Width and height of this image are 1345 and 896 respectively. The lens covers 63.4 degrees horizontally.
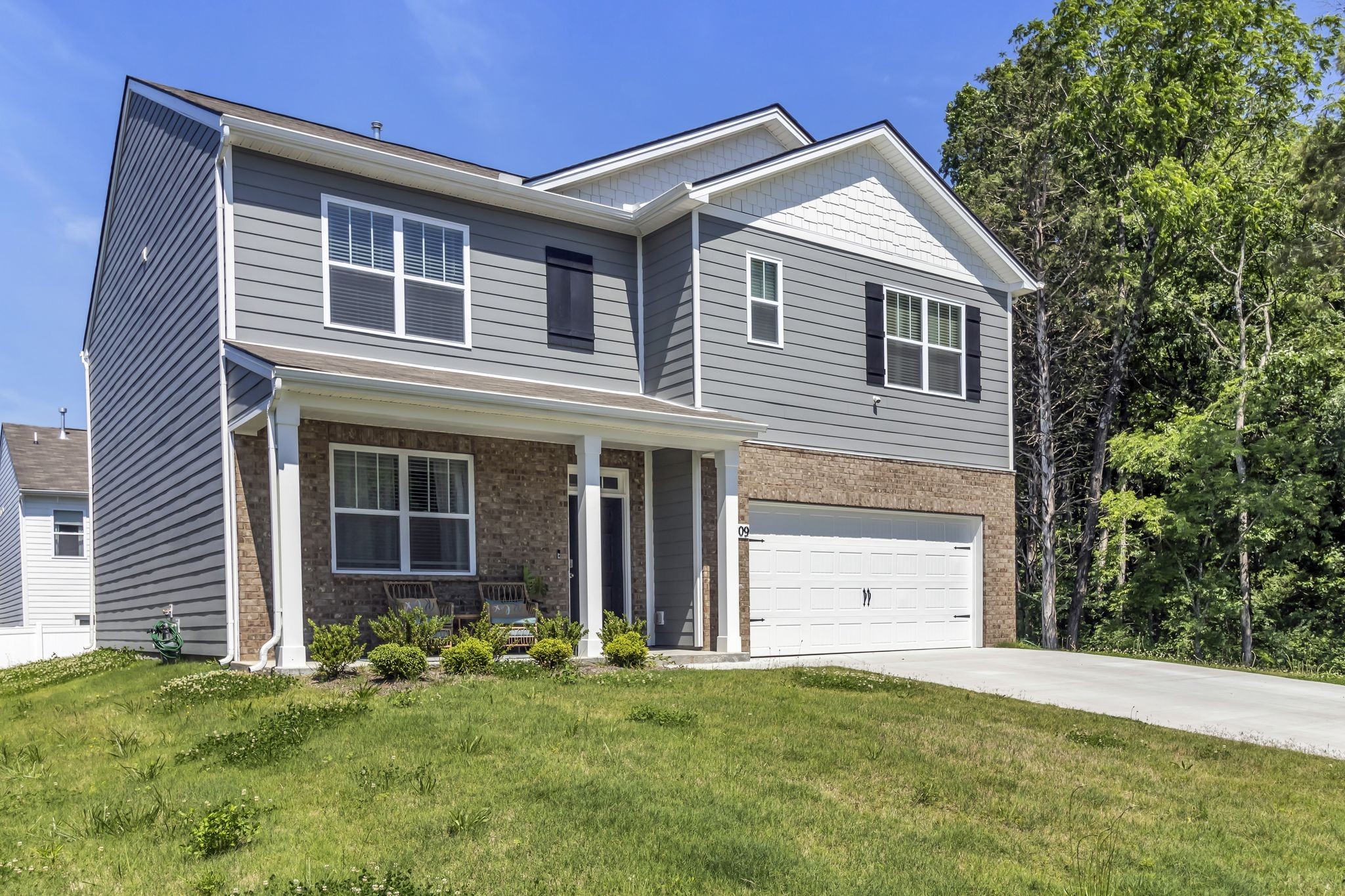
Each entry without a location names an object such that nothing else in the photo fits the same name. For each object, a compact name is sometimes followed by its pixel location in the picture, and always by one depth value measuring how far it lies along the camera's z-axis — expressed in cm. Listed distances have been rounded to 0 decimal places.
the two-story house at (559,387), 1176
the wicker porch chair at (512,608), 1242
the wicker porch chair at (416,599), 1216
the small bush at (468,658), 1002
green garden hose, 1261
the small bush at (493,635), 1088
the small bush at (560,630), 1155
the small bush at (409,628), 1086
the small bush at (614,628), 1190
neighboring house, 2755
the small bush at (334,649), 986
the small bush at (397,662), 962
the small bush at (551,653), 1051
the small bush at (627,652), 1108
